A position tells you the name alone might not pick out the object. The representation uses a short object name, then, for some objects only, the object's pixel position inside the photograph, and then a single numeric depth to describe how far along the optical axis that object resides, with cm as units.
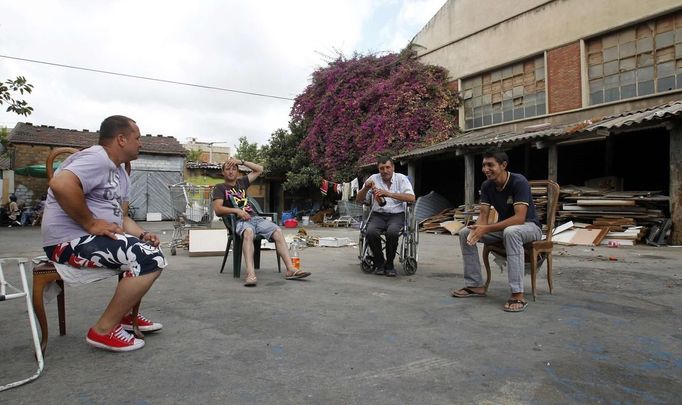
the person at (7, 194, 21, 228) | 1738
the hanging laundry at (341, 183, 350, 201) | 1673
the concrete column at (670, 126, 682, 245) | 879
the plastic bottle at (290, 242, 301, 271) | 526
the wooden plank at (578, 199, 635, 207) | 946
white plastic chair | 201
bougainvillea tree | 1630
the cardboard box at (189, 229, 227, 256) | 724
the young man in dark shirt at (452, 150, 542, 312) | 352
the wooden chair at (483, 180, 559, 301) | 369
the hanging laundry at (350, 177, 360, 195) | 1658
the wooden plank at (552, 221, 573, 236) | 971
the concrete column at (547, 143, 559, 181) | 1088
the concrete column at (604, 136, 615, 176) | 1205
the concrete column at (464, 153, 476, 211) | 1310
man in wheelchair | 509
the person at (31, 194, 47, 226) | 1816
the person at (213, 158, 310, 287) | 472
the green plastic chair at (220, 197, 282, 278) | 502
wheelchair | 520
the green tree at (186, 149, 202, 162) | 4223
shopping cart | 805
